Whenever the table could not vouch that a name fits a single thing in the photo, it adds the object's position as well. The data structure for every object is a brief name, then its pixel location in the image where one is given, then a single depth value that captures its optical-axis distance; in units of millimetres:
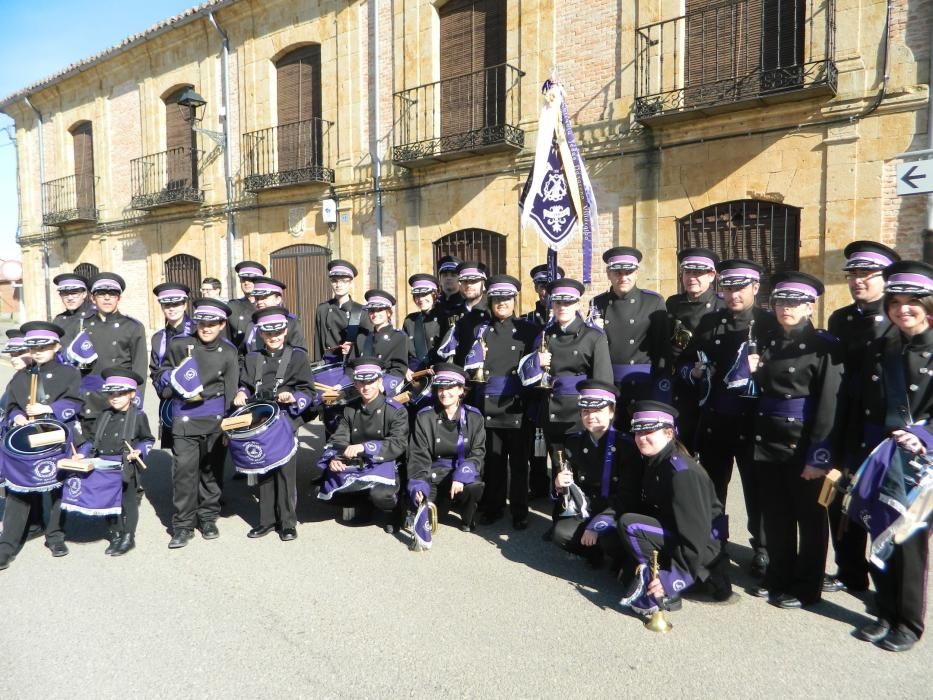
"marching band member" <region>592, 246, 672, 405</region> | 5223
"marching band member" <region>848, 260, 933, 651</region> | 3352
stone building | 8148
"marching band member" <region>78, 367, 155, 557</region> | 5015
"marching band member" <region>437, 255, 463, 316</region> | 6895
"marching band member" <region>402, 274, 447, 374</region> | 6711
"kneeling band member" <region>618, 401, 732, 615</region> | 3826
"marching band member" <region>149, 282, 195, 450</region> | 6340
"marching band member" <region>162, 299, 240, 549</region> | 5230
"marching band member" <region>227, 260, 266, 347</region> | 7145
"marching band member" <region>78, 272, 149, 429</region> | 5961
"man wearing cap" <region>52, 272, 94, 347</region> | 6211
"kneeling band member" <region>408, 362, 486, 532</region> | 5281
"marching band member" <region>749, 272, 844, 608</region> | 3799
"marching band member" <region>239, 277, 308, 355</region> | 6082
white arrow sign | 6906
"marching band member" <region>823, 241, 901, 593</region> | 4176
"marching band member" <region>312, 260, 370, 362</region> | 7041
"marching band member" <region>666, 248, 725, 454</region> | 4879
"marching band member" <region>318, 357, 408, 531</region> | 5273
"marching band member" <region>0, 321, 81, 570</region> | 4918
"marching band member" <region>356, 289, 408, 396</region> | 6309
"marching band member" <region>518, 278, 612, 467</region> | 5008
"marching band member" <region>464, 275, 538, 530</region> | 5465
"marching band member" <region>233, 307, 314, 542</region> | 5336
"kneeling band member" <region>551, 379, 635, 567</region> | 4312
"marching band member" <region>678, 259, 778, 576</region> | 4316
